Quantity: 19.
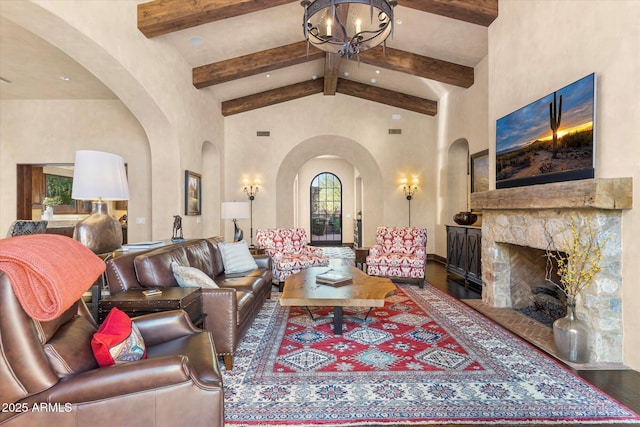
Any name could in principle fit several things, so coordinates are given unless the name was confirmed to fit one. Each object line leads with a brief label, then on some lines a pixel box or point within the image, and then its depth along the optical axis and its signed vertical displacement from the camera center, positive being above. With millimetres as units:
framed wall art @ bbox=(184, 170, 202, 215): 6355 +420
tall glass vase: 2811 -964
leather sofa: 2807 -606
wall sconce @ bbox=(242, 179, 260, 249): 8844 +684
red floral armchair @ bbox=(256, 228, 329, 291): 5559 -614
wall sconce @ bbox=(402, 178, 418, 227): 8773 +718
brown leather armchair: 1308 -668
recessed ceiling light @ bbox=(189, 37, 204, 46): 5568 +2761
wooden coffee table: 3281 -754
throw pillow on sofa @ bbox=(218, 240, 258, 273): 4477 -546
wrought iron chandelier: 2967 +1704
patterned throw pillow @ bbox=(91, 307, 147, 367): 1575 -586
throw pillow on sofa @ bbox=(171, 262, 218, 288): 2918 -522
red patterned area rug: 2125 -1178
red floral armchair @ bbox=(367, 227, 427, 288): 5695 -646
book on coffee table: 3838 -694
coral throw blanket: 1311 -230
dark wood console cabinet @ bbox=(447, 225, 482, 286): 5375 -593
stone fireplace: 2773 -168
